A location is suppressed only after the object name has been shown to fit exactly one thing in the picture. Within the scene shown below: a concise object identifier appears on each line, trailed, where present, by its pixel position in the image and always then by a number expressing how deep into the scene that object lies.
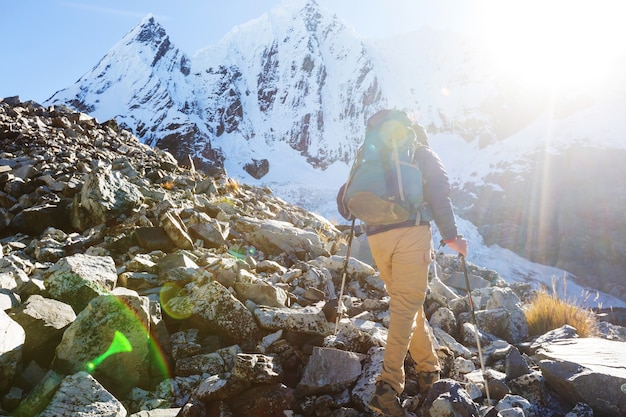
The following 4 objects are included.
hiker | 2.72
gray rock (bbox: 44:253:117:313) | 3.27
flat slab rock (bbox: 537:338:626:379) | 3.01
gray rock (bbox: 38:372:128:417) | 2.26
